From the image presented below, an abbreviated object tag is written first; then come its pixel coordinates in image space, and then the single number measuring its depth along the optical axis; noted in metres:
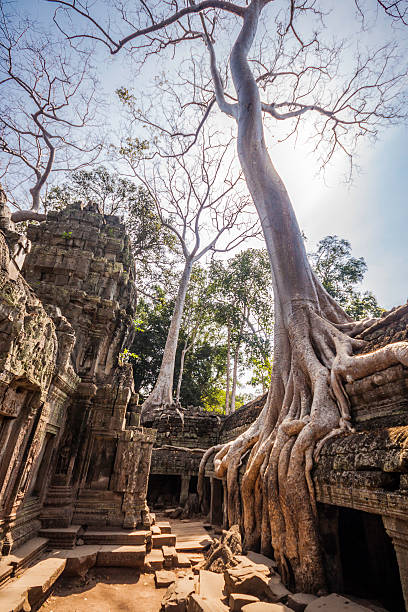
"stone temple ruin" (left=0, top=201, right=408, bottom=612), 3.09
